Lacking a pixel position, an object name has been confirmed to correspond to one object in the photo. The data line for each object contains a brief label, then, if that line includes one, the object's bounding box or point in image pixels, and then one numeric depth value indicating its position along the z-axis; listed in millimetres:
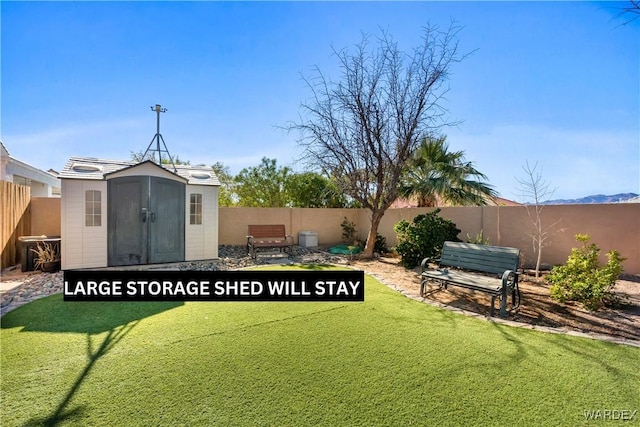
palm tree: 9430
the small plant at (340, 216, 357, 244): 12578
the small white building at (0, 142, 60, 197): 10352
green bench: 4098
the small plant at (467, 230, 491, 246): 7844
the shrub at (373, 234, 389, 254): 10141
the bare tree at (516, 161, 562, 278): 7383
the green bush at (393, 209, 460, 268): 7129
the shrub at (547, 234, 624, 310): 4168
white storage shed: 6746
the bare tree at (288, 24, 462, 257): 8203
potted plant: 6602
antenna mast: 8914
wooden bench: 8780
